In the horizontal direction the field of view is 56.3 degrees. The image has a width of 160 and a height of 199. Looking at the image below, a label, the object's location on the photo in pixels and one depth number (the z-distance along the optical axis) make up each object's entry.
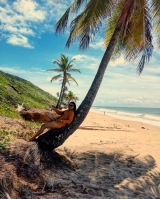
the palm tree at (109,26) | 5.28
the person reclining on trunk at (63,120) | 4.85
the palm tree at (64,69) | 24.39
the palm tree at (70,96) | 35.72
